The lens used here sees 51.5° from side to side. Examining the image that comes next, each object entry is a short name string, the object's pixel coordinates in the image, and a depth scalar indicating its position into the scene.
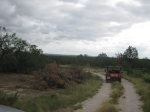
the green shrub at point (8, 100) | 7.26
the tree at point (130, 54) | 40.27
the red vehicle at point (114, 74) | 17.32
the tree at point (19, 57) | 24.02
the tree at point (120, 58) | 37.98
